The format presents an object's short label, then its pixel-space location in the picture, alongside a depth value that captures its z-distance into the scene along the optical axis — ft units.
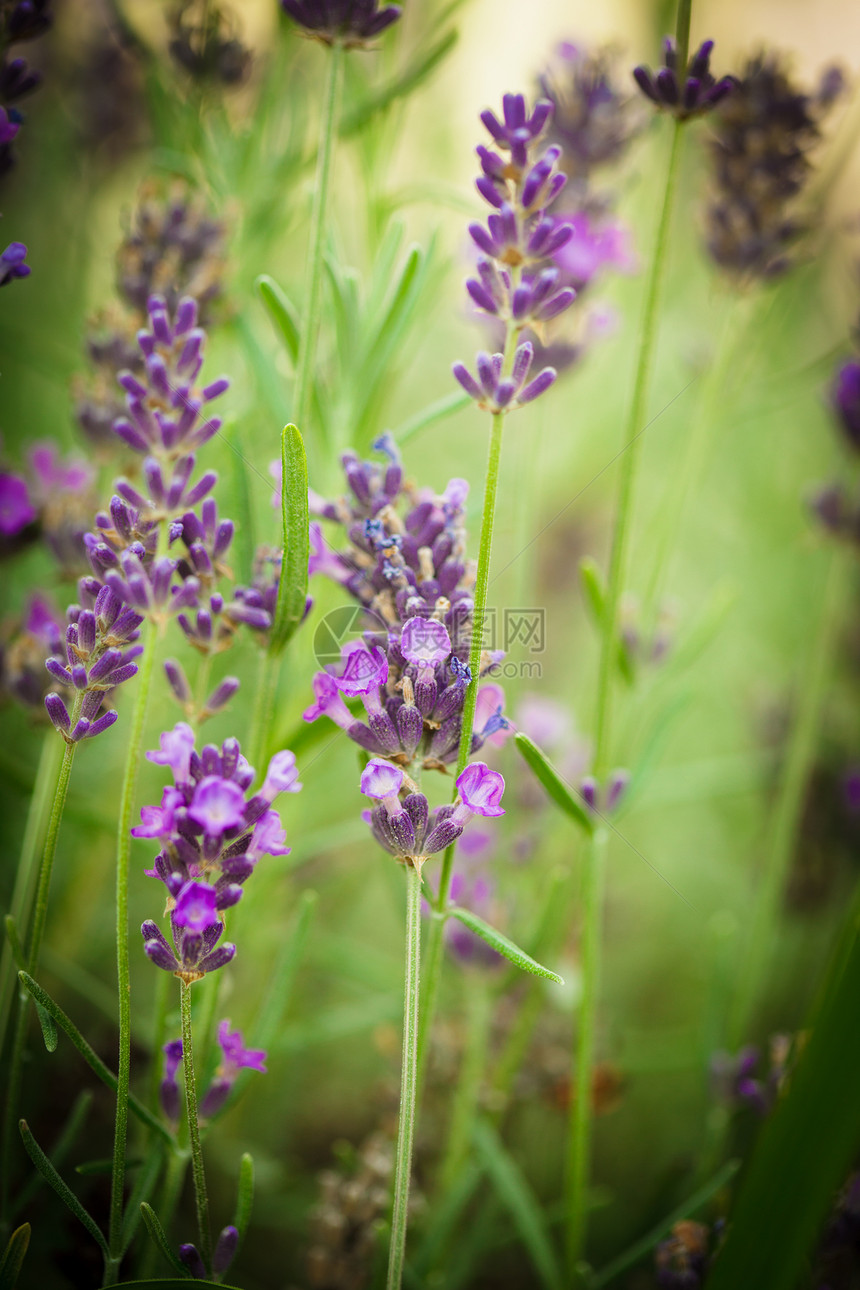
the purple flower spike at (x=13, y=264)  1.11
